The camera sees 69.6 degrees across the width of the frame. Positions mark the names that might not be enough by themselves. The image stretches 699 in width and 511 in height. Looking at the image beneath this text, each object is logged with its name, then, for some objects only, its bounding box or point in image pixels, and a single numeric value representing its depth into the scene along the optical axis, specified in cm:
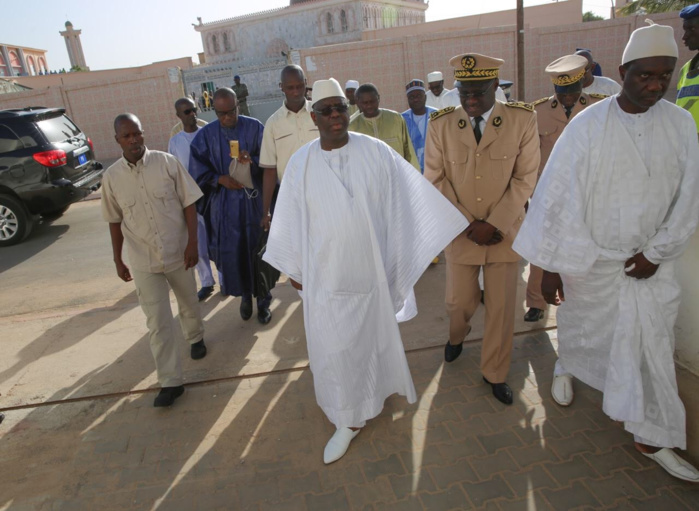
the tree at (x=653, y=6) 1731
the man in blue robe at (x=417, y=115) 603
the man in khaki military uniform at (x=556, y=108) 382
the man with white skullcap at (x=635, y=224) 240
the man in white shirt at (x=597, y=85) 505
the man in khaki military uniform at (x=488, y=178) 300
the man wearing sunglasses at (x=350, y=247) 272
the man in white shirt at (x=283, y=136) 434
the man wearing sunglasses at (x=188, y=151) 522
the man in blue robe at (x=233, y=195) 445
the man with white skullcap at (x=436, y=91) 766
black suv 790
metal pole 1357
